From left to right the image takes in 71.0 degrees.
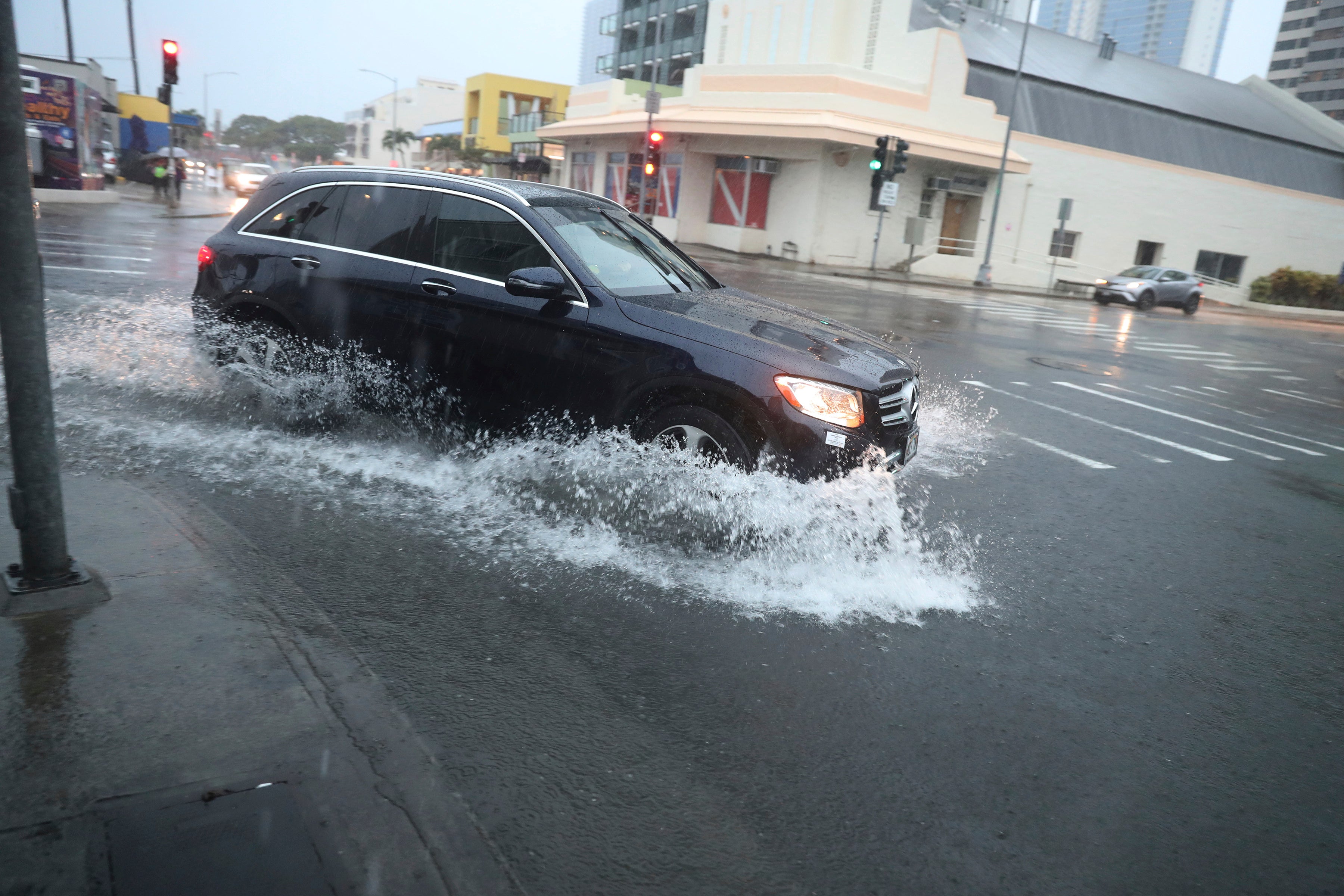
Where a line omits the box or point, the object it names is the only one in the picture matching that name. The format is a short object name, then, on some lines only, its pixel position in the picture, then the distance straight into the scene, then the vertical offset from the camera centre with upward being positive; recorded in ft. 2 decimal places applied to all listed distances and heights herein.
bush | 141.28 -5.59
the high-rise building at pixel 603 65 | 227.61 +28.65
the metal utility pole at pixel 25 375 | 10.56 -2.83
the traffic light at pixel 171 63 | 76.61 +6.33
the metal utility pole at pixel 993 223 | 112.78 -0.12
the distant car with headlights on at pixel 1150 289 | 106.93 -5.67
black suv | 15.97 -2.55
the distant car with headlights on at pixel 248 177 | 139.85 -3.81
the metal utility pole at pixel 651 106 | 105.75 +9.11
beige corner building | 114.93 +8.72
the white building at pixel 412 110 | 341.82 +20.25
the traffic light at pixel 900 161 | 92.07 +5.03
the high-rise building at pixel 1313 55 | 401.70 +84.26
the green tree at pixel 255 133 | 576.61 +11.32
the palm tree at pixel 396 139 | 307.17 +8.38
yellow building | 235.20 +17.72
